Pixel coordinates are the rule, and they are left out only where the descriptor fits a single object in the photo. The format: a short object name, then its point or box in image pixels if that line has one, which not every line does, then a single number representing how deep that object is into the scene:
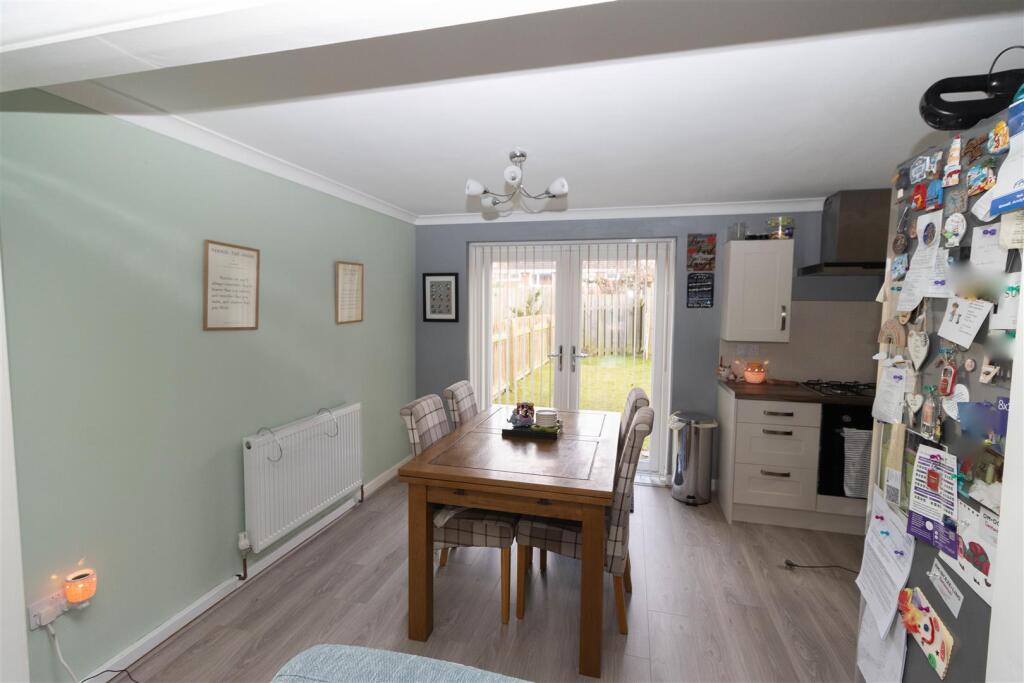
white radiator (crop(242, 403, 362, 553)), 2.55
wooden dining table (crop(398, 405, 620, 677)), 1.97
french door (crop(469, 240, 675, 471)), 4.09
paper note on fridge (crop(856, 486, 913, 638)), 1.25
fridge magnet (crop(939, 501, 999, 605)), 0.94
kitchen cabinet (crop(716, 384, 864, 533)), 3.25
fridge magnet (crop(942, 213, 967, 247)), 1.07
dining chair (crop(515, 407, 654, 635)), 2.07
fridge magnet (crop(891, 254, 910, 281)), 1.31
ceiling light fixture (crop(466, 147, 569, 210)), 2.16
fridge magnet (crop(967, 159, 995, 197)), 0.98
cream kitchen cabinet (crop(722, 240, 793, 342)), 3.46
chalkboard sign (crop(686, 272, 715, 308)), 3.87
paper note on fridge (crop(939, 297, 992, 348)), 1.01
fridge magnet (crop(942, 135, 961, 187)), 1.09
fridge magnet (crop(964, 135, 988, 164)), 1.01
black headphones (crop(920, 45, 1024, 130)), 0.99
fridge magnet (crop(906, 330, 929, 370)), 1.21
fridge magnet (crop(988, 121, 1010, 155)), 0.94
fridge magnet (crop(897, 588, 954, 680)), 1.08
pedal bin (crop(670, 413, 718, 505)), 3.63
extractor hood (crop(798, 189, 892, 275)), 3.19
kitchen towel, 3.16
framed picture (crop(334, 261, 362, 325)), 3.32
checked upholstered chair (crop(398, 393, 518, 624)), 2.29
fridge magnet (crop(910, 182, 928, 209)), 1.23
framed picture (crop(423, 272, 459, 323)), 4.41
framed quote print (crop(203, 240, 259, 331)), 2.33
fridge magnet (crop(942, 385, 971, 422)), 1.06
